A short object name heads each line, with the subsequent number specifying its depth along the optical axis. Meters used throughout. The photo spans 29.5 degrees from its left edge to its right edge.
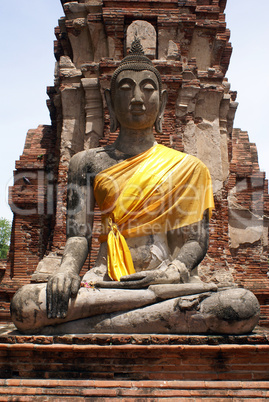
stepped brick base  3.44
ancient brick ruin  9.50
